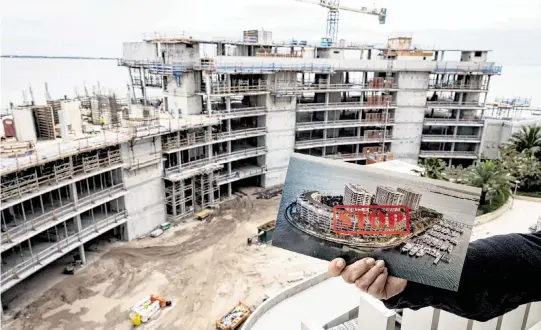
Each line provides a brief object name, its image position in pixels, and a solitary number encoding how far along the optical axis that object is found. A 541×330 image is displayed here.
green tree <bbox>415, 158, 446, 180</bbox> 32.37
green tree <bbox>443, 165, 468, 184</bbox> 31.84
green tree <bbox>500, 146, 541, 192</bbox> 36.84
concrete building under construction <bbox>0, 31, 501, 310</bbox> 23.83
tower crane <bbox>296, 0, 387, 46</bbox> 67.56
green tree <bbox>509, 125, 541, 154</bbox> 40.47
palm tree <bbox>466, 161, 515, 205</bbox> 30.83
